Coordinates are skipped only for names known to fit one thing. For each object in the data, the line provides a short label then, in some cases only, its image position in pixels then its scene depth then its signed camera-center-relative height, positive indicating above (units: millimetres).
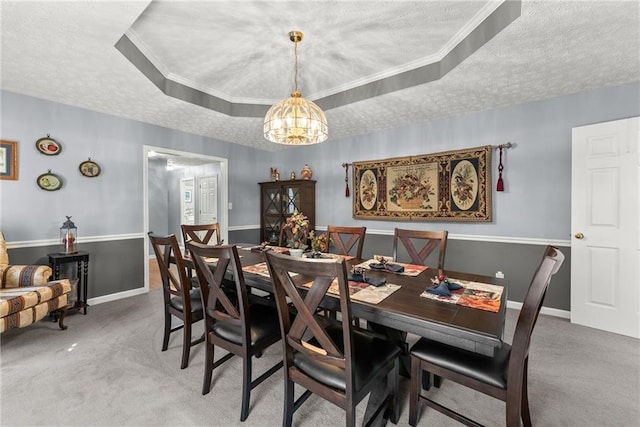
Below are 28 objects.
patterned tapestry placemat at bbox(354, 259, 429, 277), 1995 -425
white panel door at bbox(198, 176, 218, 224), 6084 +279
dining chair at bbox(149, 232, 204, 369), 1959 -654
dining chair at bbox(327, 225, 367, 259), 2811 -246
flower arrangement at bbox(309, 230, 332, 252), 2413 -277
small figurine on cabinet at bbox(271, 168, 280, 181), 5328 +735
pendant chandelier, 2186 +751
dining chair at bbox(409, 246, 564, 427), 1153 -730
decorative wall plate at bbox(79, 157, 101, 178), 3354 +532
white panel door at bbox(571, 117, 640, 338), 2574 -125
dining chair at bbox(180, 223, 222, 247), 2947 -201
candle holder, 3084 -294
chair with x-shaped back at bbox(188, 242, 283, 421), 1579 -701
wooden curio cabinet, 4840 +177
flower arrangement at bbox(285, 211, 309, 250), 2318 -142
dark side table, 2926 -614
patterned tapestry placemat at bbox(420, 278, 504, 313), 1366 -446
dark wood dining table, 1100 -464
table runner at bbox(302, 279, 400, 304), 1465 -447
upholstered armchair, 2195 -700
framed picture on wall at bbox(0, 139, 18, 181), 2850 +537
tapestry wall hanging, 3434 +363
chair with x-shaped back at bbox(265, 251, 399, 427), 1179 -704
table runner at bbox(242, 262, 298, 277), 1934 -419
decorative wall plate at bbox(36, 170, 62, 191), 3072 +341
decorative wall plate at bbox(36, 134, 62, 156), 3058 +736
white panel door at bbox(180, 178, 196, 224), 6750 +278
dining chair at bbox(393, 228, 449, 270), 2381 -258
